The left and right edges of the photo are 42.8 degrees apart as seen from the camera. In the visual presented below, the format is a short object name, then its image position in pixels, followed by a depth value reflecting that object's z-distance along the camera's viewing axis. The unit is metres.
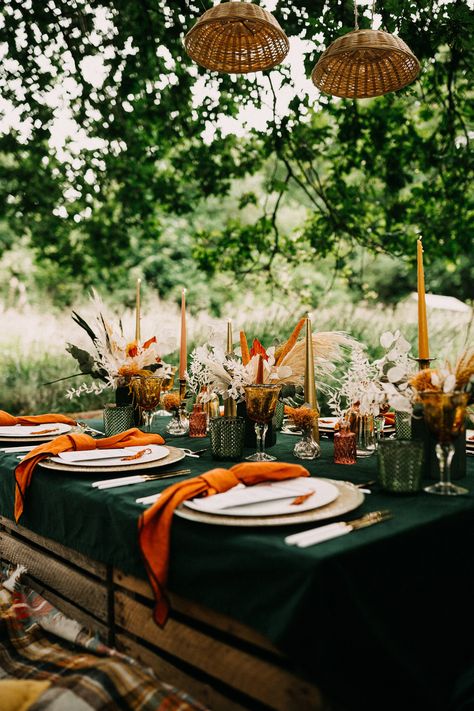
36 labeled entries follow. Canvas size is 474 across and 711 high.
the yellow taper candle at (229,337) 1.82
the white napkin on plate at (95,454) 1.42
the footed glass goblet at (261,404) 1.44
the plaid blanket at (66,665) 0.90
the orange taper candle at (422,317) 1.36
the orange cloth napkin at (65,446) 1.41
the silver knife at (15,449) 1.67
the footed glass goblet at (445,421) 1.14
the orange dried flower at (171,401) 2.04
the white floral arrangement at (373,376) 1.43
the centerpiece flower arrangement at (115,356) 1.85
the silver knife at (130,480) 1.25
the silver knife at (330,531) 0.87
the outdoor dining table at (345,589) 0.80
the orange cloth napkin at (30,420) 2.04
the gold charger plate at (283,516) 0.94
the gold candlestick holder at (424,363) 1.34
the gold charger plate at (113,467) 1.35
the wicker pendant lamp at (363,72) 2.02
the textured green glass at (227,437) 1.50
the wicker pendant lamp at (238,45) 2.01
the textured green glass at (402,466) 1.17
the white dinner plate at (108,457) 1.39
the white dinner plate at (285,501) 0.98
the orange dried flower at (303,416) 1.54
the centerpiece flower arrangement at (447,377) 1.16
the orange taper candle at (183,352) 1.90
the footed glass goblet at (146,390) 1.79
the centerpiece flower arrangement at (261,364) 1.56
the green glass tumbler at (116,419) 1.89
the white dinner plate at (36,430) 1.82
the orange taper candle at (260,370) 1.53
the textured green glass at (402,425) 1.70
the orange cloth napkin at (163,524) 0.98
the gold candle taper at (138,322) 1.97
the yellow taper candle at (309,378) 1.60
